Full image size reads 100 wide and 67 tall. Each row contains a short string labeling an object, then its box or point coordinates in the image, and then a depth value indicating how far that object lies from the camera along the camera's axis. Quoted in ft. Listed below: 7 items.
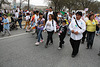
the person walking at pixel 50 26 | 17.85
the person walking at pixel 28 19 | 34.46
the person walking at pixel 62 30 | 17.51
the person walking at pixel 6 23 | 25.06
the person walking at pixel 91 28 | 17.26
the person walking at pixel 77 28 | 13.70
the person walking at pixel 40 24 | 19.44
